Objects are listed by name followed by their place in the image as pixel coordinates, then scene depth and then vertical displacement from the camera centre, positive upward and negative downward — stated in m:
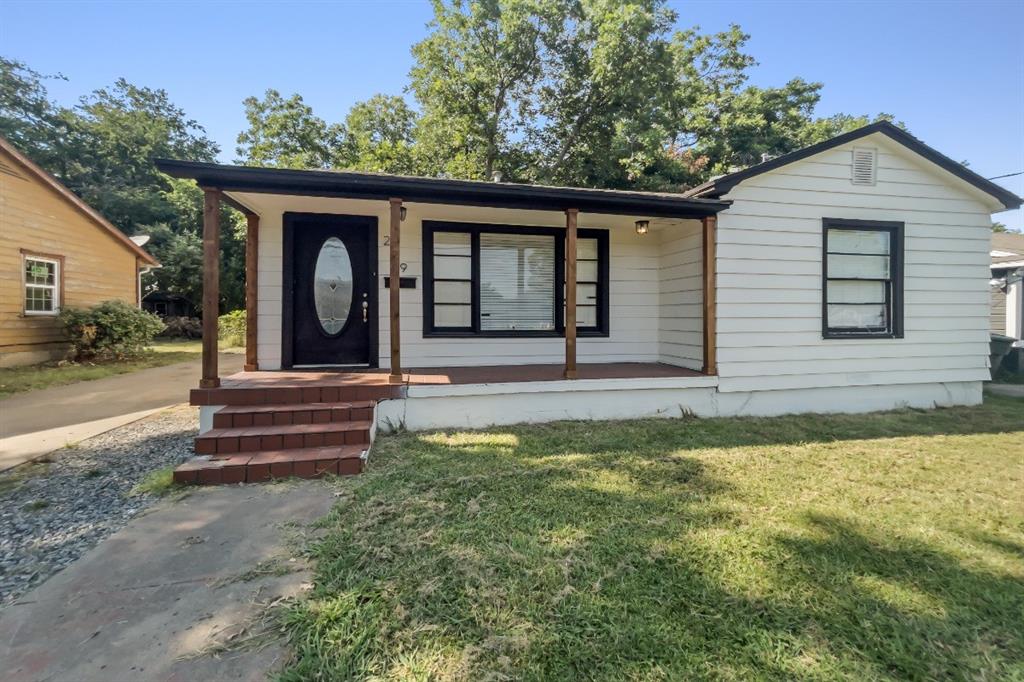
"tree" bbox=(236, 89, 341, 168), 17.45 +7.69
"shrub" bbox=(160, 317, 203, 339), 19.77 +0.13
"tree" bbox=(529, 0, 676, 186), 12.90 +7.35
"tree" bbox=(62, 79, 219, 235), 22.88 +10.75
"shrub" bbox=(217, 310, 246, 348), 14.81 +0.11
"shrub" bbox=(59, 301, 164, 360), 10.16 -0.01
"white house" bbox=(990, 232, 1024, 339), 9.73 +0.97
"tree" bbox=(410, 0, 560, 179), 13.67 +7.99
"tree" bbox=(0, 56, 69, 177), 23.52 +11.35
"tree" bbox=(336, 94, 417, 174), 17.62 +8.26
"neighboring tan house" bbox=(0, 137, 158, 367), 9.22 +1.64
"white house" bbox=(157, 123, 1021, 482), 5.04 +0.55
